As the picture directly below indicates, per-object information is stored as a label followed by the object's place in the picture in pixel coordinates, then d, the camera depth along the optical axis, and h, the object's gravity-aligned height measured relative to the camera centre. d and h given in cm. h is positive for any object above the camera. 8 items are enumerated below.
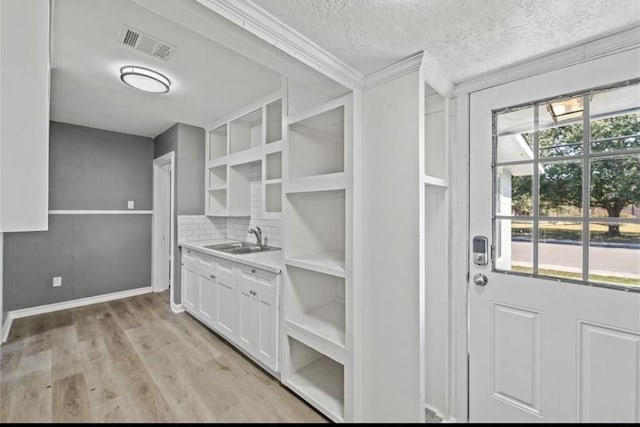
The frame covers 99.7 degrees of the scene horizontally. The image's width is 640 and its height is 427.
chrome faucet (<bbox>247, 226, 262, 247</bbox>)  302 -20
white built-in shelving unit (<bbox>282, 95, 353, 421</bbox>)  165 -31
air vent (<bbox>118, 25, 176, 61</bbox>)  165 +110
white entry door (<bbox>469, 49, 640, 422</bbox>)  126 -16
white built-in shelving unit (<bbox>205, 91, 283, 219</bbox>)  257 +59
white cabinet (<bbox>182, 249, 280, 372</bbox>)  205 -80
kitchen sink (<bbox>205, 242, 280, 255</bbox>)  291 -38
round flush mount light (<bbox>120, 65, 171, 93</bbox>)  209 +108
